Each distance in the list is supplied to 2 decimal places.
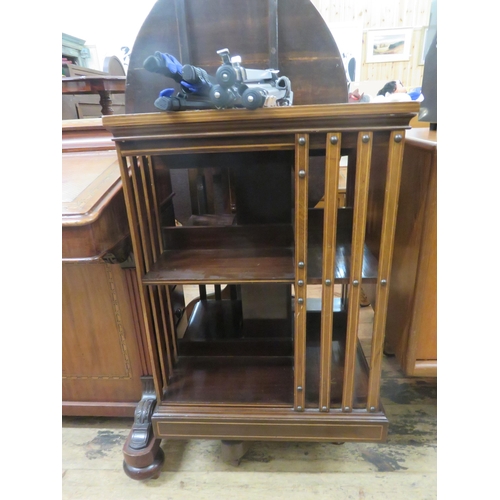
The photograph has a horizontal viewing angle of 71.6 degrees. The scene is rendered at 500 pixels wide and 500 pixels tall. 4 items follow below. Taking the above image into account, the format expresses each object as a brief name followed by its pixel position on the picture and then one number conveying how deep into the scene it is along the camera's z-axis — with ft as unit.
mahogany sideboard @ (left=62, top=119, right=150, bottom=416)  2.73
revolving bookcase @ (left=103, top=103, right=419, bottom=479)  2.36
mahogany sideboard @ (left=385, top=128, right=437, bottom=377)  2.98
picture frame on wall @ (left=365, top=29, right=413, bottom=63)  10.69
